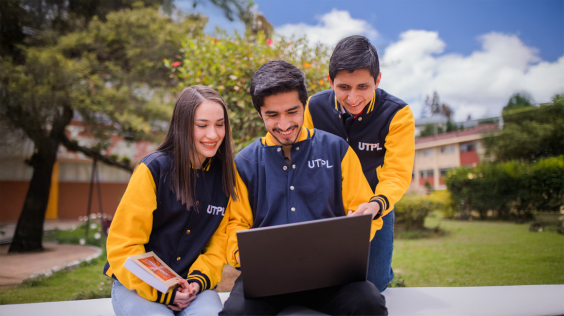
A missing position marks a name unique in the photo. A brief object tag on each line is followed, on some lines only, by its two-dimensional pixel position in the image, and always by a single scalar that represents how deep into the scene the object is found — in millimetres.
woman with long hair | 1580
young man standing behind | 1896
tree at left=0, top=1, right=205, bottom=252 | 5828
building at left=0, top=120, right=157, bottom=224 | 12281
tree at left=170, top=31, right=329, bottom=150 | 3795
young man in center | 1713
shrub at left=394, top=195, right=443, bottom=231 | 7211
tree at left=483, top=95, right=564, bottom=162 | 6074
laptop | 1319
